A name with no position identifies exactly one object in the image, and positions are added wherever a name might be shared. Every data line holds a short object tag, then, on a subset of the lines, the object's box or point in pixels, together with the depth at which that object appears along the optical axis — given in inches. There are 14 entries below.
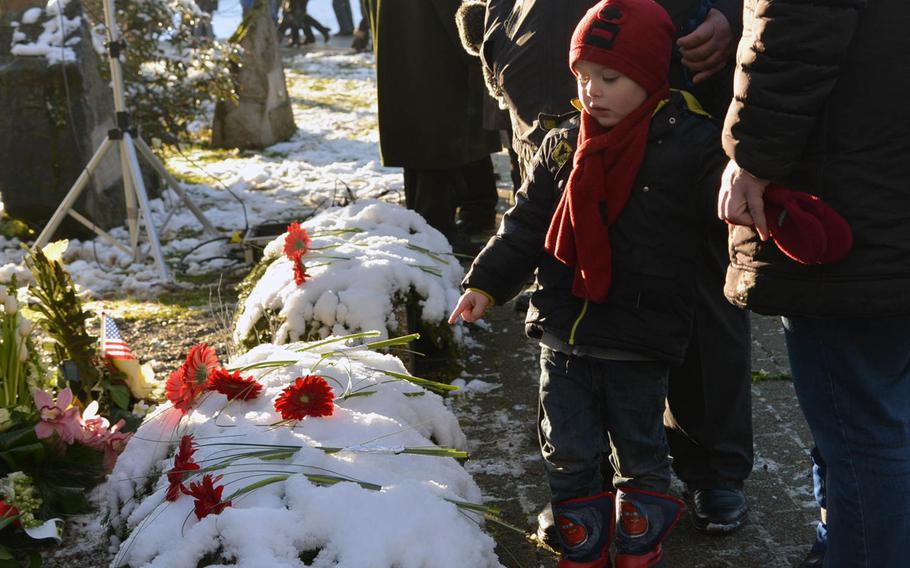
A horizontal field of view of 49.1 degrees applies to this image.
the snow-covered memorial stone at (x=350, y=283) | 137.6
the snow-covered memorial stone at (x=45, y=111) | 257.1
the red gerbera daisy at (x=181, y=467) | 81.2
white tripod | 227.3
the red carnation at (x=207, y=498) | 77.0
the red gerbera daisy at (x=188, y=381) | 97.2
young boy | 93.9
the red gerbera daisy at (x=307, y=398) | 91.2
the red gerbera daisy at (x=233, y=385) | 96.3
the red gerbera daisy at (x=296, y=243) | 144.1
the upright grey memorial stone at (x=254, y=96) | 383.9
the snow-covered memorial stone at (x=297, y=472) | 74.9
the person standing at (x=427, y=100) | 202.5
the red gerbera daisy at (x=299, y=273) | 141.9
